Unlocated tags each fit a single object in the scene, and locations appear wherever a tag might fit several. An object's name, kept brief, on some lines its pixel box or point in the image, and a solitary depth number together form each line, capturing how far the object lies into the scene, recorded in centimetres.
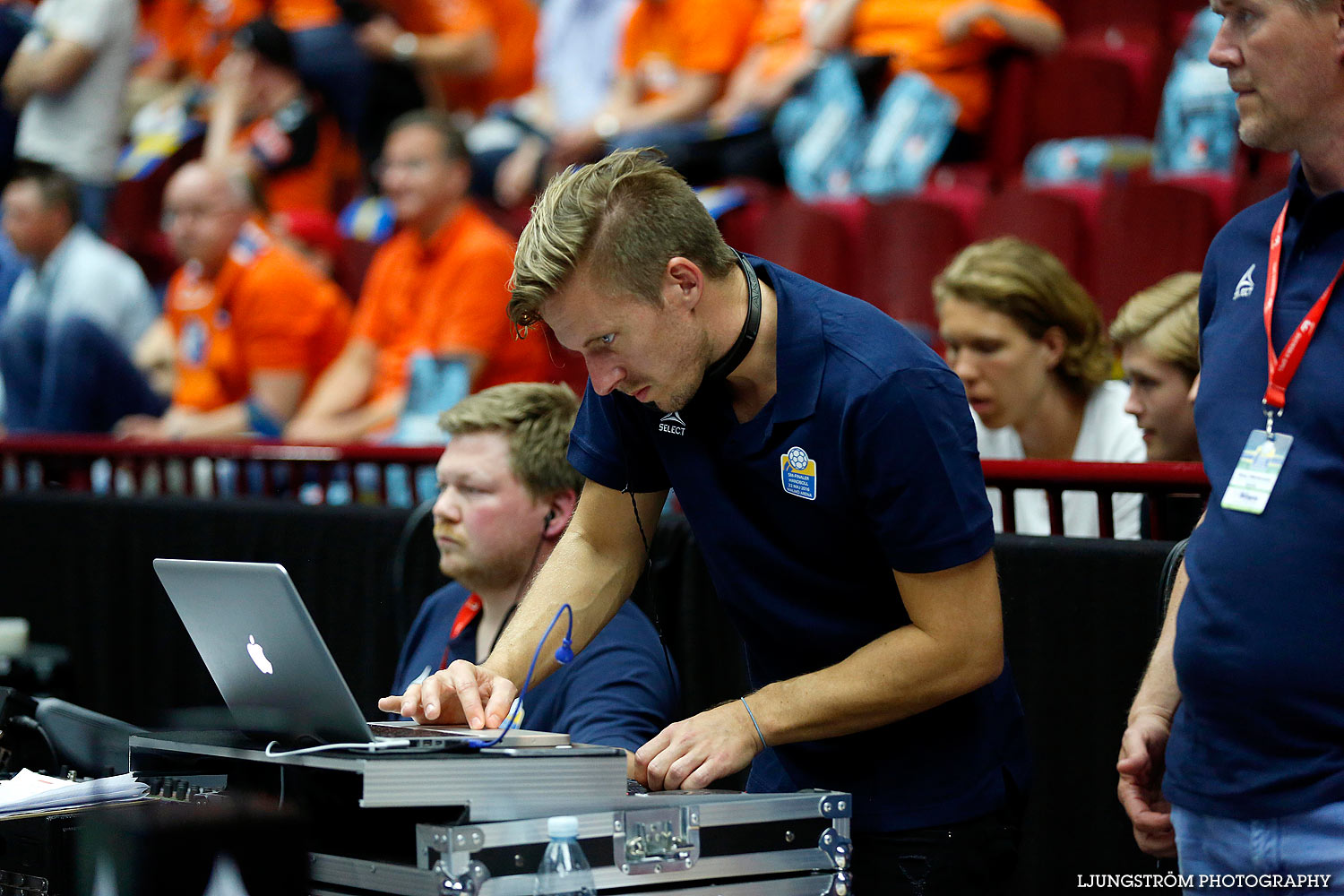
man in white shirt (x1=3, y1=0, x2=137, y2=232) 1391
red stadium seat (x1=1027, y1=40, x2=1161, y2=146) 956
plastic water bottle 321
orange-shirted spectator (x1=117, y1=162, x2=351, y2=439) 1089
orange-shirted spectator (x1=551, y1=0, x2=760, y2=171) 1156
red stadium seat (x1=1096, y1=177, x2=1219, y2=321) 816
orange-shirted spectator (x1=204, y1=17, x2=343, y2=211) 1294
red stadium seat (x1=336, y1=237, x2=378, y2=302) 1274
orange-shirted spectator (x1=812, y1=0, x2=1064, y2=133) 973
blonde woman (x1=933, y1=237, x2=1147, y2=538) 631
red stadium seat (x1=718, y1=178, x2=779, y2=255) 1027
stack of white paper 389
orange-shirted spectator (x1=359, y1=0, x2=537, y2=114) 1327
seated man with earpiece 546
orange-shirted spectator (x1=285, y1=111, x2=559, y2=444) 1003
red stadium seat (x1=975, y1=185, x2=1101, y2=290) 871
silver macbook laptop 334
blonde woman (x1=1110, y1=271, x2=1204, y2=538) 572
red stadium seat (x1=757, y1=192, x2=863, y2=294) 970
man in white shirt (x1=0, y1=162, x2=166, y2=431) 1073
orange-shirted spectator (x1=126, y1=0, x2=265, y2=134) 1594
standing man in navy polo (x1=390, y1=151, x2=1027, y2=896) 360
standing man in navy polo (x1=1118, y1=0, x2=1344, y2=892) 315
